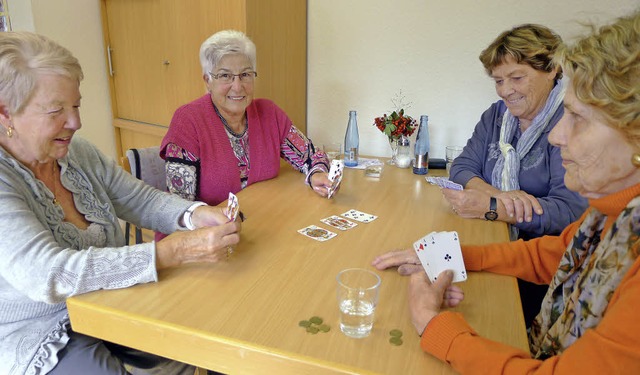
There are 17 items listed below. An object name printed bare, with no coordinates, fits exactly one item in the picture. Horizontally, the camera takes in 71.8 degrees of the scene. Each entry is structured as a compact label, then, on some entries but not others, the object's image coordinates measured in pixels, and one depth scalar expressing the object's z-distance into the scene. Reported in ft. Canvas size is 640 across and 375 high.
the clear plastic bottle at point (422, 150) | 7.81
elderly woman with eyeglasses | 6.34
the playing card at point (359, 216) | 5.57
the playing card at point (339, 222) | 5.33
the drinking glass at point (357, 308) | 3.31
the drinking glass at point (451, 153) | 8.16
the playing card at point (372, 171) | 7.60
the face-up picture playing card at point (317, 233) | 5.00
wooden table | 3.11
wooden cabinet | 8.29
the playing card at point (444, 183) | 6.26
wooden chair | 6.98
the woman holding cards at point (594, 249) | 2.46
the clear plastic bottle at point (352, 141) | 8.32
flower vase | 8.31
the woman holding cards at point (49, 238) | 3.67
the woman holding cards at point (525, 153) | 5.55
